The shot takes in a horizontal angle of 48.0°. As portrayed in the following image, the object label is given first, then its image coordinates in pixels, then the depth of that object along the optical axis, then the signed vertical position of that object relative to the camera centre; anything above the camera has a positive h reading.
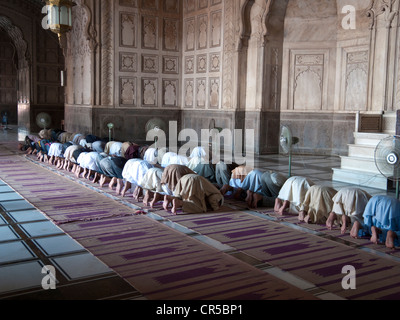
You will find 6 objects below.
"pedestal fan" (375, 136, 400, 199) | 5.66 -0.47
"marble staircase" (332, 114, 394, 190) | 7.79 -0.81
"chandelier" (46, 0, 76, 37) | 8.99 +2.01
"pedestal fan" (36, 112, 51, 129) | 14.25 -0.17
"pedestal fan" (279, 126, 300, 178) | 7.36 -0.33
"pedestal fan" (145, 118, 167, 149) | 12.89 -0.22
